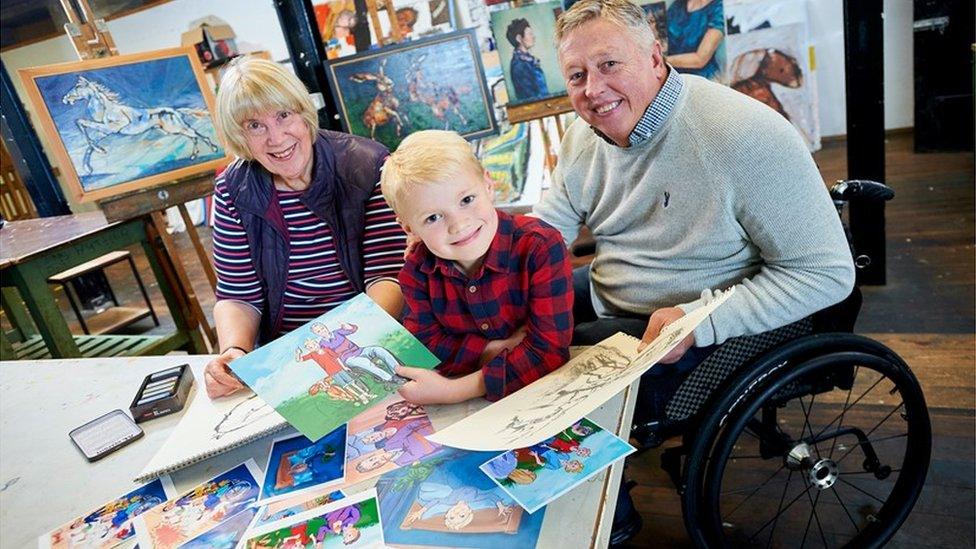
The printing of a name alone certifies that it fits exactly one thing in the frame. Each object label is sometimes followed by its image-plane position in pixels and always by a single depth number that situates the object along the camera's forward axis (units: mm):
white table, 718
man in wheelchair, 1122
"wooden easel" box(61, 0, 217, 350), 2340
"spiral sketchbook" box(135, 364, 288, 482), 936
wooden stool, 3561
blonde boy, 961
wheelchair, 1100
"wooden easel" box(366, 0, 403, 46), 2275
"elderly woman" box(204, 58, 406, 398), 1392
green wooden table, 2496
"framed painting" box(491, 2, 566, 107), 2297
